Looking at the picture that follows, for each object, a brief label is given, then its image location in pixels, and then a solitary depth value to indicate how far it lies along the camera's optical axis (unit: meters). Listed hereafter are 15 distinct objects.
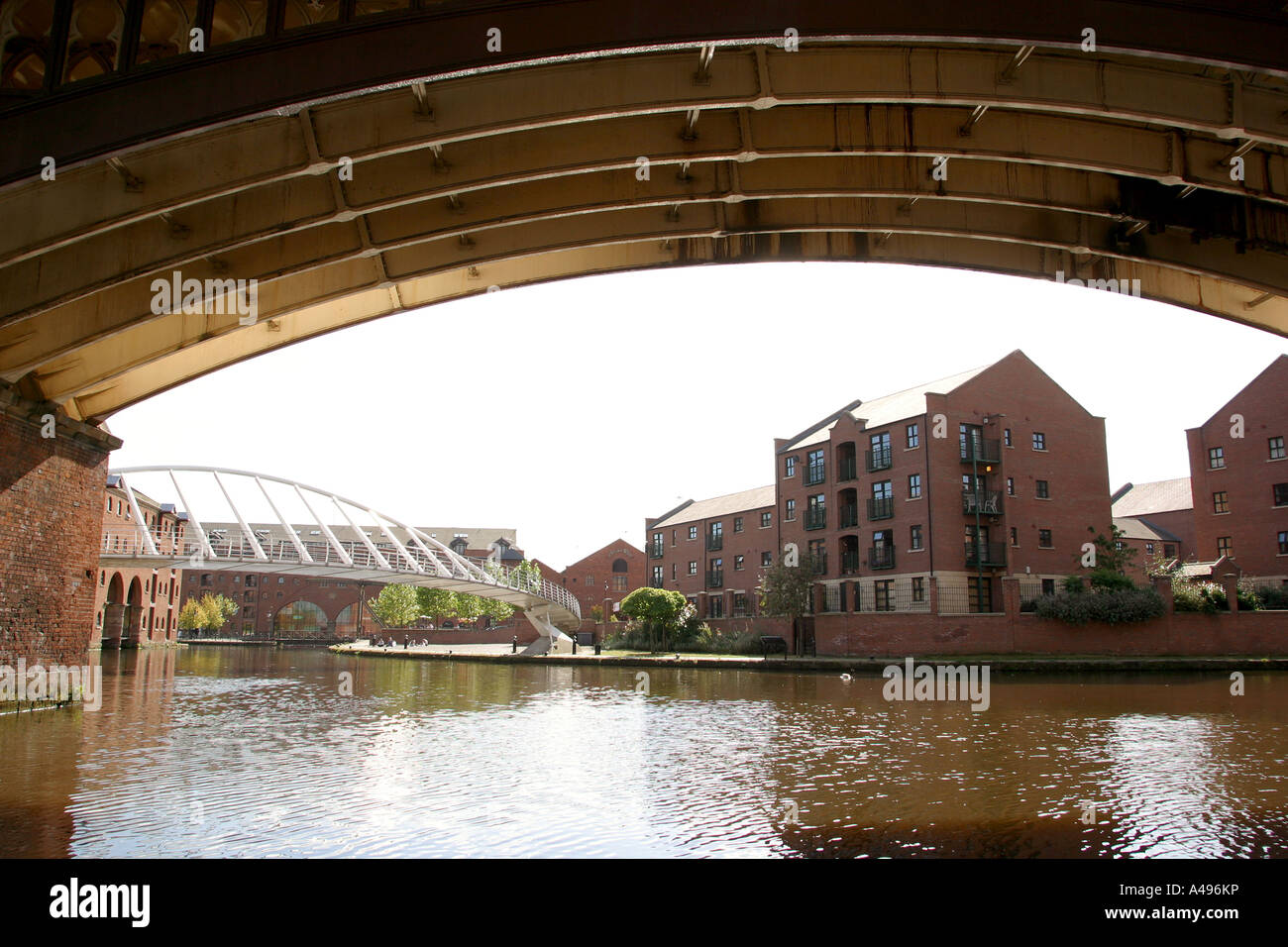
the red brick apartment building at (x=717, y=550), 50.19
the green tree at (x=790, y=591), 38.75
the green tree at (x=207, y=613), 85.88
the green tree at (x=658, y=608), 40.53
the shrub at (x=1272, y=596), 34.62
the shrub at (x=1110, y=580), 33.97
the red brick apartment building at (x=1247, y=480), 40.78
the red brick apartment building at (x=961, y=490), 37.44
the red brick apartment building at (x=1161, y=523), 54.62
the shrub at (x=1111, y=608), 31.75
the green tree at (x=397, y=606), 74.38
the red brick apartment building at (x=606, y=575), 78.38
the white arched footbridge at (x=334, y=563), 36.75
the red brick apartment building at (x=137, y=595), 54.84
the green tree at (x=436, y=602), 72.94
